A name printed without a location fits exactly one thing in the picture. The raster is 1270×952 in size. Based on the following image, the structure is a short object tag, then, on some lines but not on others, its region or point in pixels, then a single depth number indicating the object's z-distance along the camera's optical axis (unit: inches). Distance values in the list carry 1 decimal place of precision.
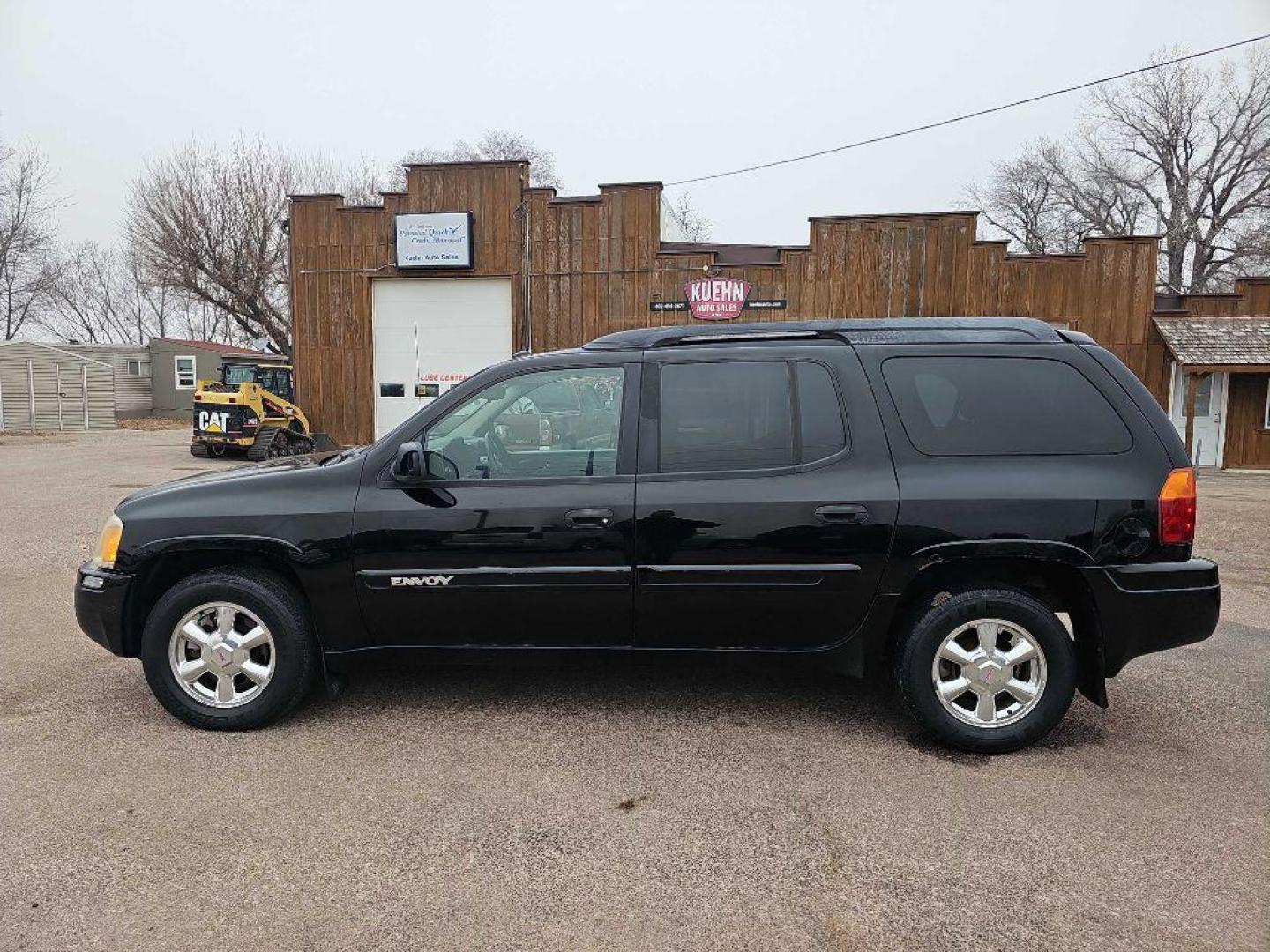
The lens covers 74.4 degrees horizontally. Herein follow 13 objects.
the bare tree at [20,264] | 1510.8
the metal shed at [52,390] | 1205.1
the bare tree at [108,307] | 2341.3
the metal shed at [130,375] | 1509.6
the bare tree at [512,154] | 1827.0
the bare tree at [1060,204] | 1549.0
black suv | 138.7
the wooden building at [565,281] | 682.8
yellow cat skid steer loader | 727.7
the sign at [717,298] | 695.7
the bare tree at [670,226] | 750.2
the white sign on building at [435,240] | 716.0
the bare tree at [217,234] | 1171.9
